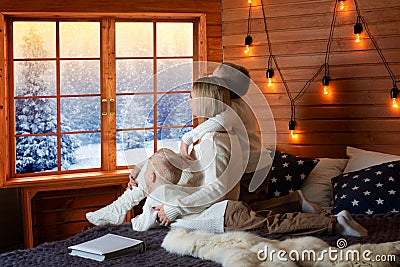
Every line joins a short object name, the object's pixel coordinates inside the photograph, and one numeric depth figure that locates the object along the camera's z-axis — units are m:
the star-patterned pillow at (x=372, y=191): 3.78
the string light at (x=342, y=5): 4.54
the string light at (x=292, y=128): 4.77
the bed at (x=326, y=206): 2.85
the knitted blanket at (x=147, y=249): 2.80
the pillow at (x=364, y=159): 4.16
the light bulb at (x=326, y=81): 4.59
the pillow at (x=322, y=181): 4.14
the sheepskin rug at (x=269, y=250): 2.61
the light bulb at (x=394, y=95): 4.32
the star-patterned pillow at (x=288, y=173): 4.16
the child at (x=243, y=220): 3.29
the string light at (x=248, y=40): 4.90
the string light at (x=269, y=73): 4.84
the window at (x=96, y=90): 4.98
